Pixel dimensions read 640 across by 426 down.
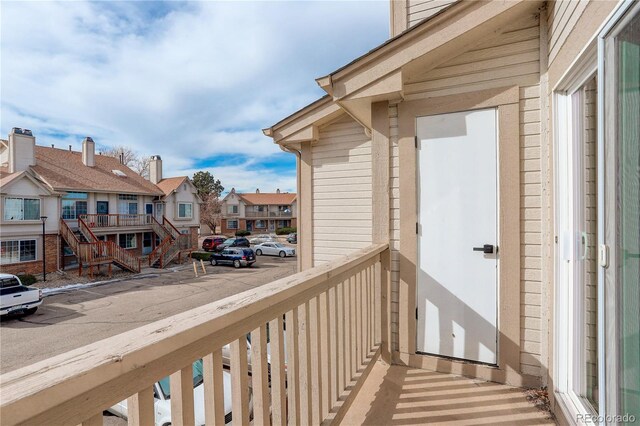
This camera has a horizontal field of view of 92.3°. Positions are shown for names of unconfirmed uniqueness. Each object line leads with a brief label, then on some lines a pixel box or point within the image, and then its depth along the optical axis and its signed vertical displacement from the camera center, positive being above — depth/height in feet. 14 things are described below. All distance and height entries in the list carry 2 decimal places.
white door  8.18 -0.65
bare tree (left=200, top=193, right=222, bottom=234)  113.50 +0.66
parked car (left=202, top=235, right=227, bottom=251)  77.61 -7.46
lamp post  47.91 -6.95
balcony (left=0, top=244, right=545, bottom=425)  1.85 -1.66
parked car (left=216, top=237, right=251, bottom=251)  75.97 -7.43
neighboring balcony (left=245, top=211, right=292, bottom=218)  130.62 -0.31
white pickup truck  31.42 -8.59
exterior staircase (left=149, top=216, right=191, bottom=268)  60.84 -6.17
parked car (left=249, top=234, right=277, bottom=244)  87.30 -7.80
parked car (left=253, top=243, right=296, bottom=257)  73.01 -8.86
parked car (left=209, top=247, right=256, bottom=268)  59.88 -8.51
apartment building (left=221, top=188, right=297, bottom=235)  123.54 +0.95
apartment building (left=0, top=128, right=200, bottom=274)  47.24 +0.80
